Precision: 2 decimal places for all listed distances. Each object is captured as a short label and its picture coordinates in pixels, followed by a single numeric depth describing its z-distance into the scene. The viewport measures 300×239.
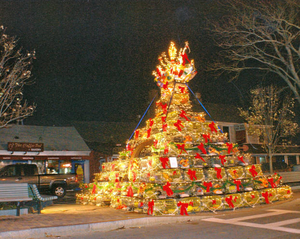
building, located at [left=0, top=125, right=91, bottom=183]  22.56
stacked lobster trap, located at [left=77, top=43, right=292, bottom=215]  9.04
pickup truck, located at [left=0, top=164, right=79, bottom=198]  16.88
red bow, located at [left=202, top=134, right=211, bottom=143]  10.25
